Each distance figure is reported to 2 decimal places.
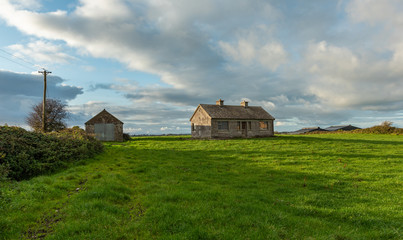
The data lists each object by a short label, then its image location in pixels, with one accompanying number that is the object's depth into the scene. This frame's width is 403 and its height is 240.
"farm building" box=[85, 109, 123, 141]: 41.72
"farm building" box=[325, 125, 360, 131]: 85.47
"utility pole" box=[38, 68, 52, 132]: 33.35
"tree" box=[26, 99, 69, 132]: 44.92
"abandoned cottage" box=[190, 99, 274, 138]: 40.53
